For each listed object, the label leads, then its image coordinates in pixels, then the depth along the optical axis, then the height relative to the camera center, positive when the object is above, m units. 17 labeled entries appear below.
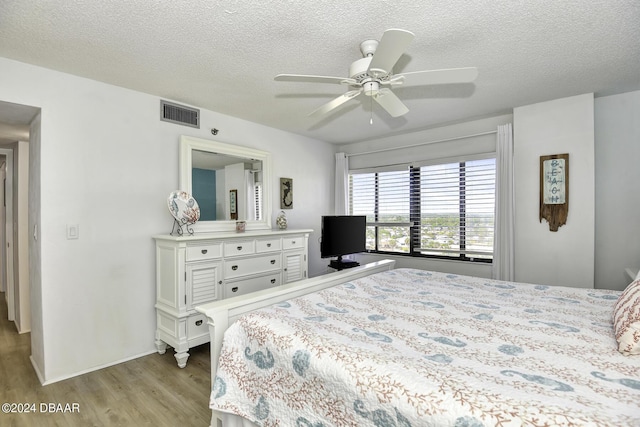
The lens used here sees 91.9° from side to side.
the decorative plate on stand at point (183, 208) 2.75 +0.04
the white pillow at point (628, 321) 1.21 -0.47
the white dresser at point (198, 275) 2.59 -0.58
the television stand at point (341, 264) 3.83 -0.65
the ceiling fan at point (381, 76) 1.55 +0.77
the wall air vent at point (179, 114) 2.95 +0.97
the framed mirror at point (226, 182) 3.10 +0.33
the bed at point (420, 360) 0.94 -0.57
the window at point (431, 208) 3.63 +0.05
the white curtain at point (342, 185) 4.74 +0.42
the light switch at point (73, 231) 2.42 -0.14
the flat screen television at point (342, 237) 3.64 -0.31
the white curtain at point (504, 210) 3.26 +0.02
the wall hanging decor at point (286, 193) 4.08 +0.26
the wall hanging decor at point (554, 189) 2.97 +0.22
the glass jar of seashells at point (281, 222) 3.83 -0.12
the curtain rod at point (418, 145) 3.53 +0.89
